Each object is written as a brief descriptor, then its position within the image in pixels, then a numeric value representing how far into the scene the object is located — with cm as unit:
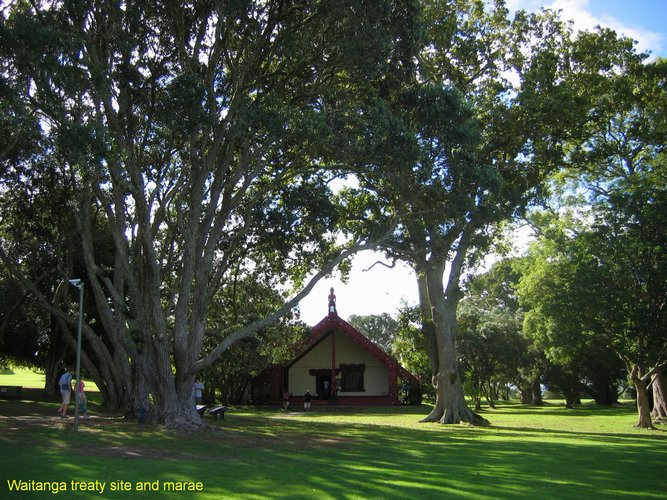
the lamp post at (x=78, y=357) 1431
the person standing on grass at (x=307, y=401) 3774
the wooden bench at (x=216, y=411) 2216
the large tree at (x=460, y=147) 1838
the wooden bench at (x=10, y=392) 3159
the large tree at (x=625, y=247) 2306
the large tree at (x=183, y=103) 1559
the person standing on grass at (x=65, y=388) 1938
